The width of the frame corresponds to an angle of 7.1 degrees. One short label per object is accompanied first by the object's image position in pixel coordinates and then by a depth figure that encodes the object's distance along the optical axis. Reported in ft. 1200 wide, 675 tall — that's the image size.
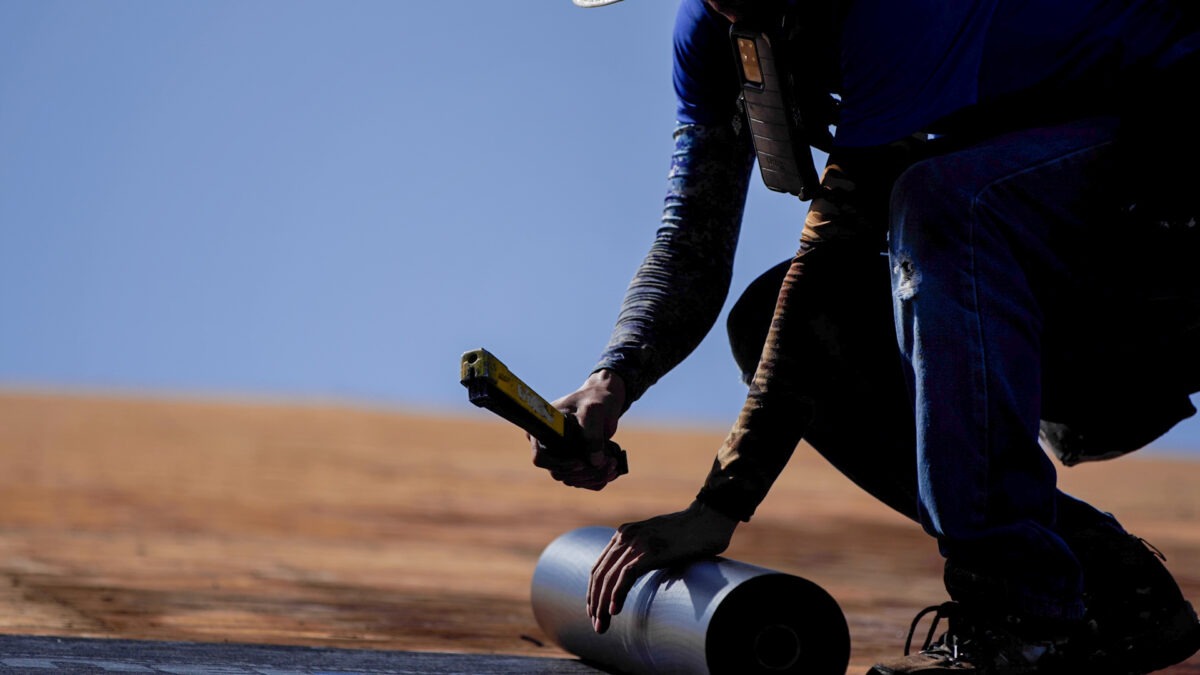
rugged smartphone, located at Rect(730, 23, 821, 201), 33.15
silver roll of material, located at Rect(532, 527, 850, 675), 33.08
